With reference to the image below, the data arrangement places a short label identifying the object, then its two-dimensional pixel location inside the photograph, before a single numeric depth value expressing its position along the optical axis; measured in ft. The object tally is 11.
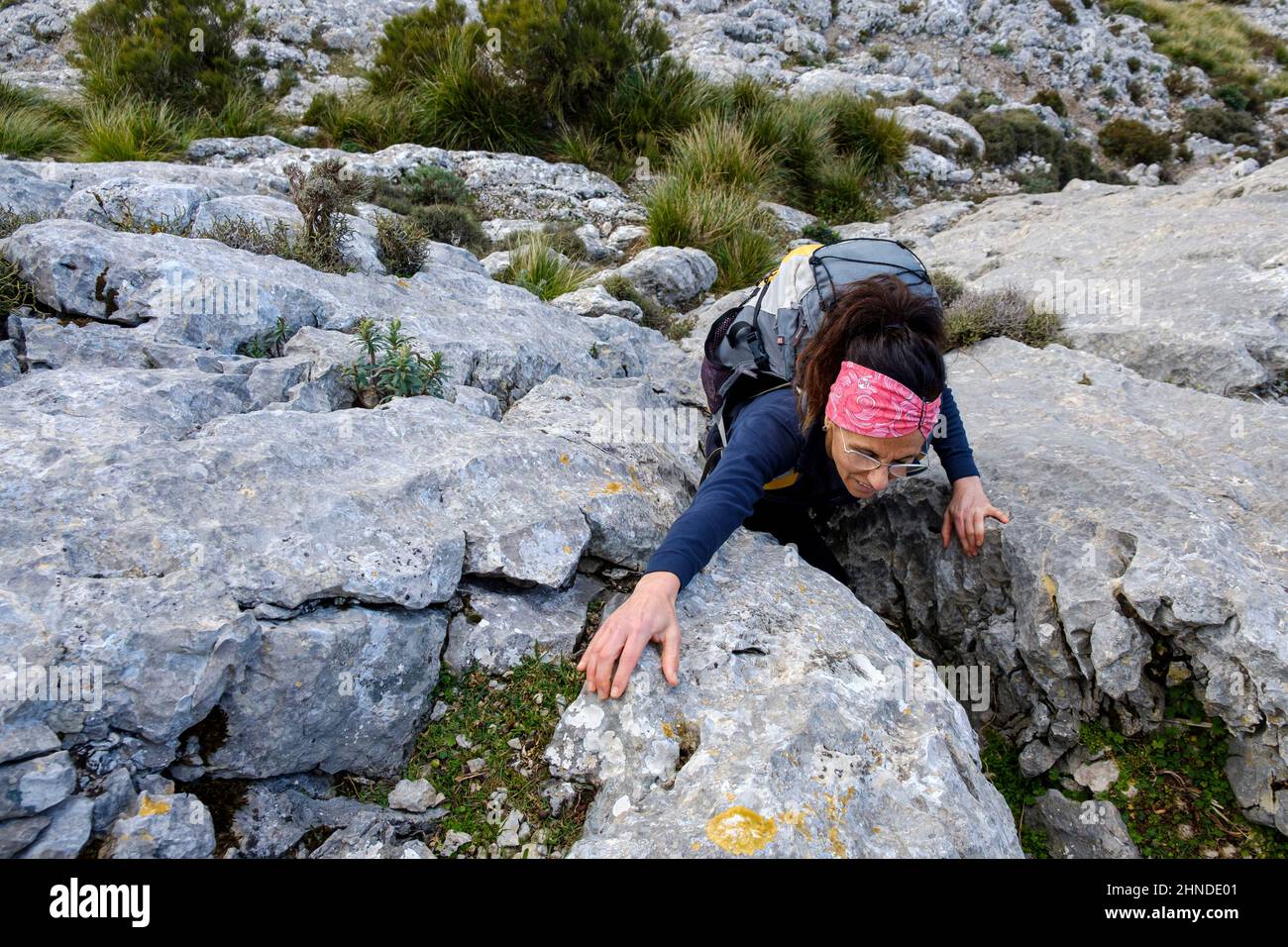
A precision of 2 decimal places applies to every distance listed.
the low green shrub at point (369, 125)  38.04
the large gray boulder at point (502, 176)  33.12
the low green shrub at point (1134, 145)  54.90
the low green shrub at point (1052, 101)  59.36
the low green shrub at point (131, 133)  30.55
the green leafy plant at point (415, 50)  40.57
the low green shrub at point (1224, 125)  57.47
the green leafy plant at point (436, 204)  26.76
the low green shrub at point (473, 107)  38.40
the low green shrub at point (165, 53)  37.83
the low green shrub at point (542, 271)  23.71
